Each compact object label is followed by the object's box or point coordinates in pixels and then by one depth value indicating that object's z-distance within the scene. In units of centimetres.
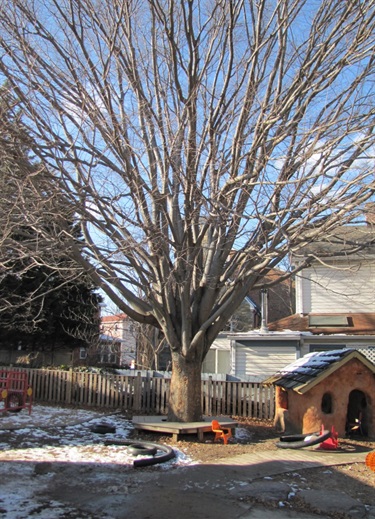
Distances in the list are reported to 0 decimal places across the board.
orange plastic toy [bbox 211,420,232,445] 945
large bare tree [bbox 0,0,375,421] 826
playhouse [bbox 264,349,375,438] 981
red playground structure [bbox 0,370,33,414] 1212
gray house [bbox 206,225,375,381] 1689
